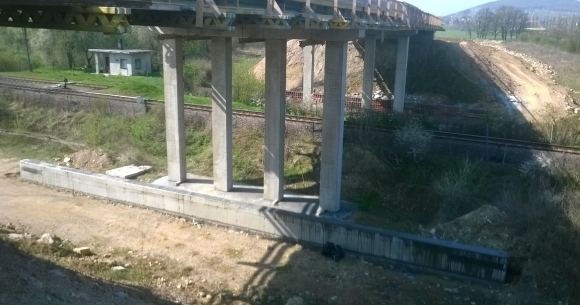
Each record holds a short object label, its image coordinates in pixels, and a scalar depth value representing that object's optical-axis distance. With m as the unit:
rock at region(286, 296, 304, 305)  13.12
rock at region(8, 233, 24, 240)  14.27
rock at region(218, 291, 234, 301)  13.40
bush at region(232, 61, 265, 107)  32.94
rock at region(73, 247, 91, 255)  14.90
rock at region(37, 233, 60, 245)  14.67
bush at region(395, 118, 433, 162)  21.50
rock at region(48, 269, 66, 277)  11.35
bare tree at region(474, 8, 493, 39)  139.50
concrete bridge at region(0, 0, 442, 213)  12.88
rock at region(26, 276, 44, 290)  10.11
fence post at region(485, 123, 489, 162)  21.31
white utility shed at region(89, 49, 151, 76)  44.06
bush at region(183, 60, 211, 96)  35.50
